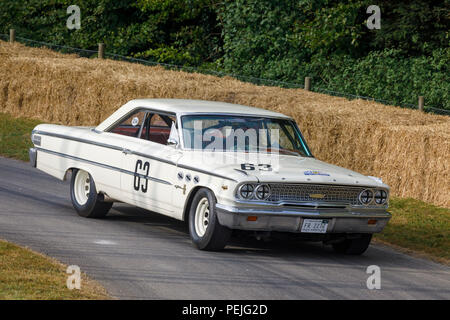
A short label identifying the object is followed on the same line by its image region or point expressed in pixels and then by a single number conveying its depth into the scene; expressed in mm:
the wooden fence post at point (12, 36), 27625
